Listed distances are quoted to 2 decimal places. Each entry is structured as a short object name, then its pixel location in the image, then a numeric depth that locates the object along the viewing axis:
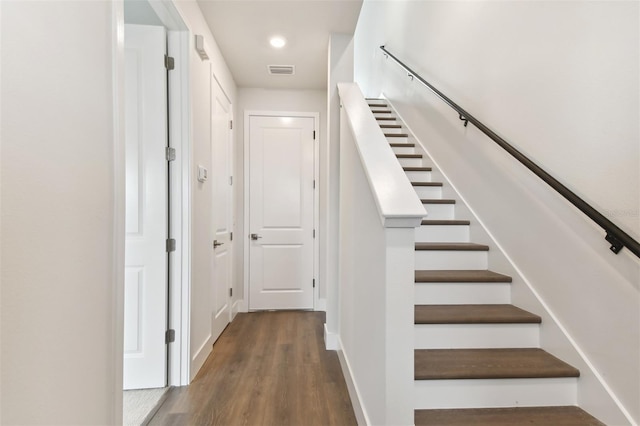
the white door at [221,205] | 2.72
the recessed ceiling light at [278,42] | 2.65
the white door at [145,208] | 1.96
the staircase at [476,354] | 1.37
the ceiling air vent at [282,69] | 3.15
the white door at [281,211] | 3.67
